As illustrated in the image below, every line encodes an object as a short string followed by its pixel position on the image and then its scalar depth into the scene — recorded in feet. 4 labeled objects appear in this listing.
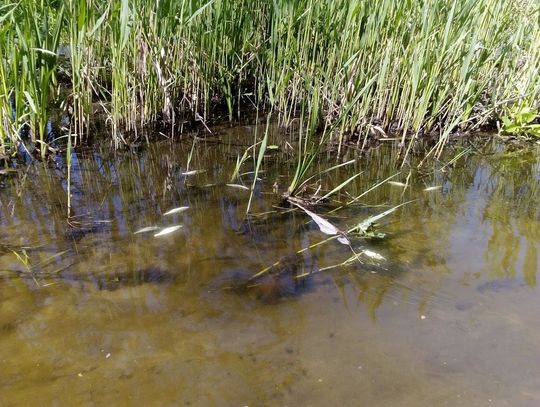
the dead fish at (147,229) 6.54
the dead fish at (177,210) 7.18
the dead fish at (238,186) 8.08
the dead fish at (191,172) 8.72
